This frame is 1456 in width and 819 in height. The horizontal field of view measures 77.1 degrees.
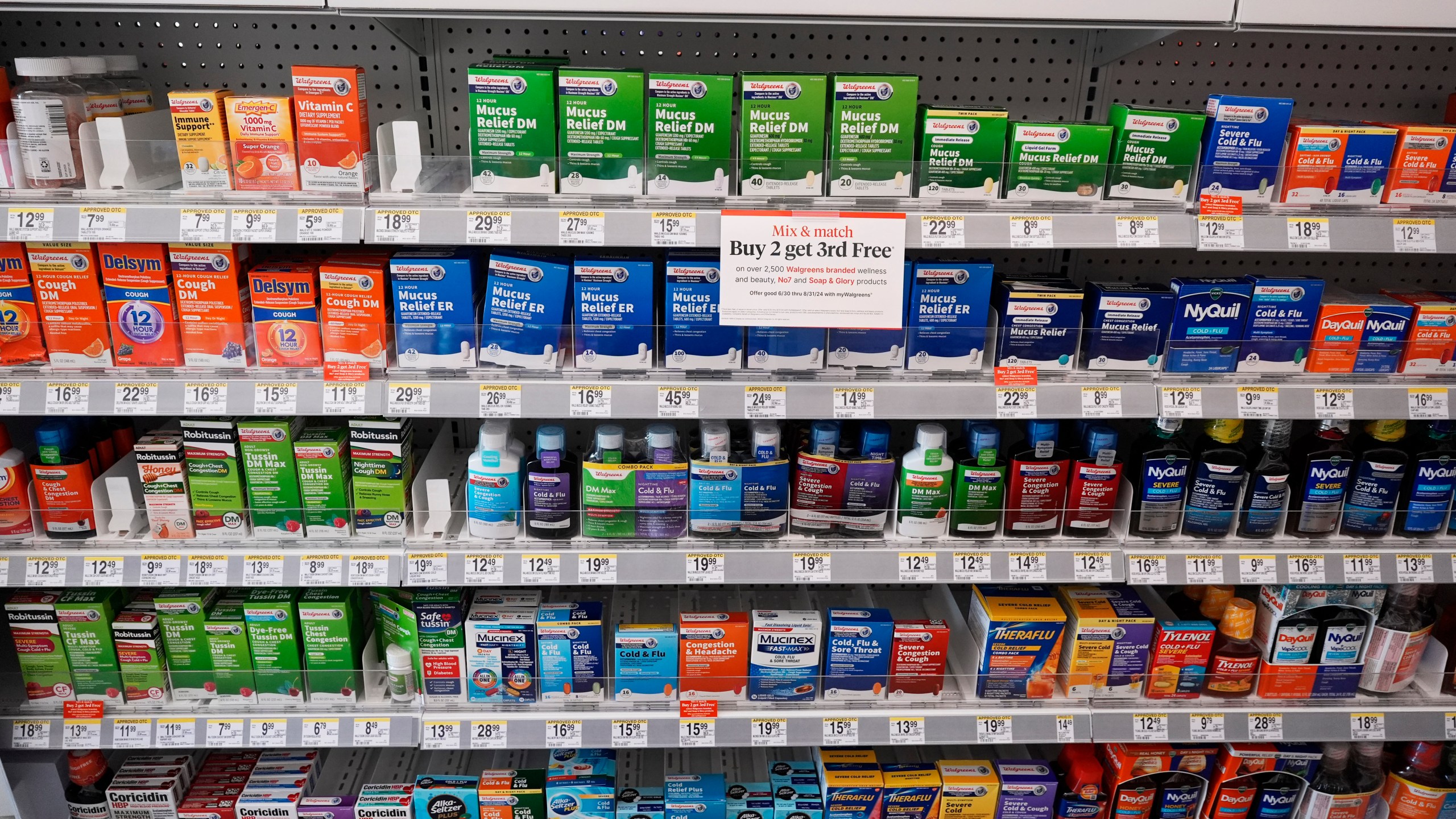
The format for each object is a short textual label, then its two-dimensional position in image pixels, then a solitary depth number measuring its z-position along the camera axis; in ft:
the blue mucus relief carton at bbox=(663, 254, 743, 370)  6.86
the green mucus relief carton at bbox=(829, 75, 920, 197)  6.46
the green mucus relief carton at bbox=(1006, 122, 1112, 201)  6.70
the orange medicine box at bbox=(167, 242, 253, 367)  6.81
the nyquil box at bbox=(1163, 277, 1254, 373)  7.12
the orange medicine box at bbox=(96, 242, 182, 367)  6.82
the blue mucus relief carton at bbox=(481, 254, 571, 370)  6.81
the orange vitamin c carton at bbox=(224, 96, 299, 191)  6.47
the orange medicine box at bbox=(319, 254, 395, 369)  6.84
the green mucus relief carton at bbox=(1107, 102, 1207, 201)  6.71
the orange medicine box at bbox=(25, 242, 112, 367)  6.80
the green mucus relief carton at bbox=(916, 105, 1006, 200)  6.62
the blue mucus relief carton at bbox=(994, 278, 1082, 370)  7.05
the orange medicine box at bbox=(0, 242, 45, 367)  6.81
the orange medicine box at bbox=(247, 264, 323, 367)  6.87
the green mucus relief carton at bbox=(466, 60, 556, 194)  6.41
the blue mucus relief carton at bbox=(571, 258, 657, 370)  6.81
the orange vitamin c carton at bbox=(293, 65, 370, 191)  6.41
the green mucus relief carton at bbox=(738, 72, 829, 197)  6.46
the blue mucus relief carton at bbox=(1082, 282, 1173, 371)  7.09
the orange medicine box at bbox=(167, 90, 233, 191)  6.50
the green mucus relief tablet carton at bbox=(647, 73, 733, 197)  6.44
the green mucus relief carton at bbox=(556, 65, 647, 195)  6.40
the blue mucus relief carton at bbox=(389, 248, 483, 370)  6.82
